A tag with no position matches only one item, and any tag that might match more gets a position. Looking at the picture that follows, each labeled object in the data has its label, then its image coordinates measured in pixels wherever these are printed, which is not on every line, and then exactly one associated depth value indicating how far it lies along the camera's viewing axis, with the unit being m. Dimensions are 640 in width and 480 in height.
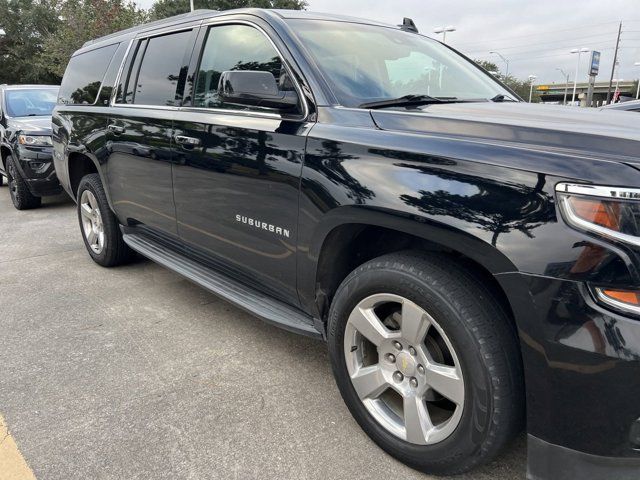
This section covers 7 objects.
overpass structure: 79.19
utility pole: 40.09
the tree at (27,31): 35.69
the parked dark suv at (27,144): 6.86
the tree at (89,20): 22.30
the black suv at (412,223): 1.49
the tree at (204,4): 27.69
